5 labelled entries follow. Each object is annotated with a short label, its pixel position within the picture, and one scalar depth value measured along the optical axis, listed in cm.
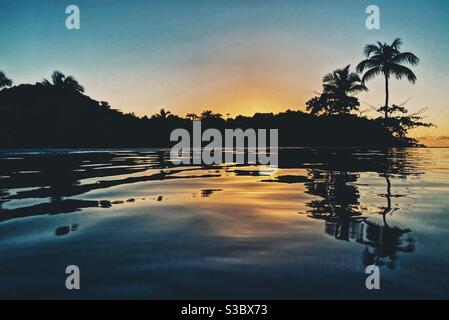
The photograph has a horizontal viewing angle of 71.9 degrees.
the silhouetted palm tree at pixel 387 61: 2277
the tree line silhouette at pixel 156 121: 2372
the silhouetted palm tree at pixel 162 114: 4356
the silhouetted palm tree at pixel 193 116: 4481
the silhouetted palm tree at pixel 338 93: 2727
